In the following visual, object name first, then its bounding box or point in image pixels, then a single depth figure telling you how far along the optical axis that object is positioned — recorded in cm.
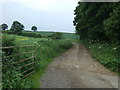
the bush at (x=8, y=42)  616
